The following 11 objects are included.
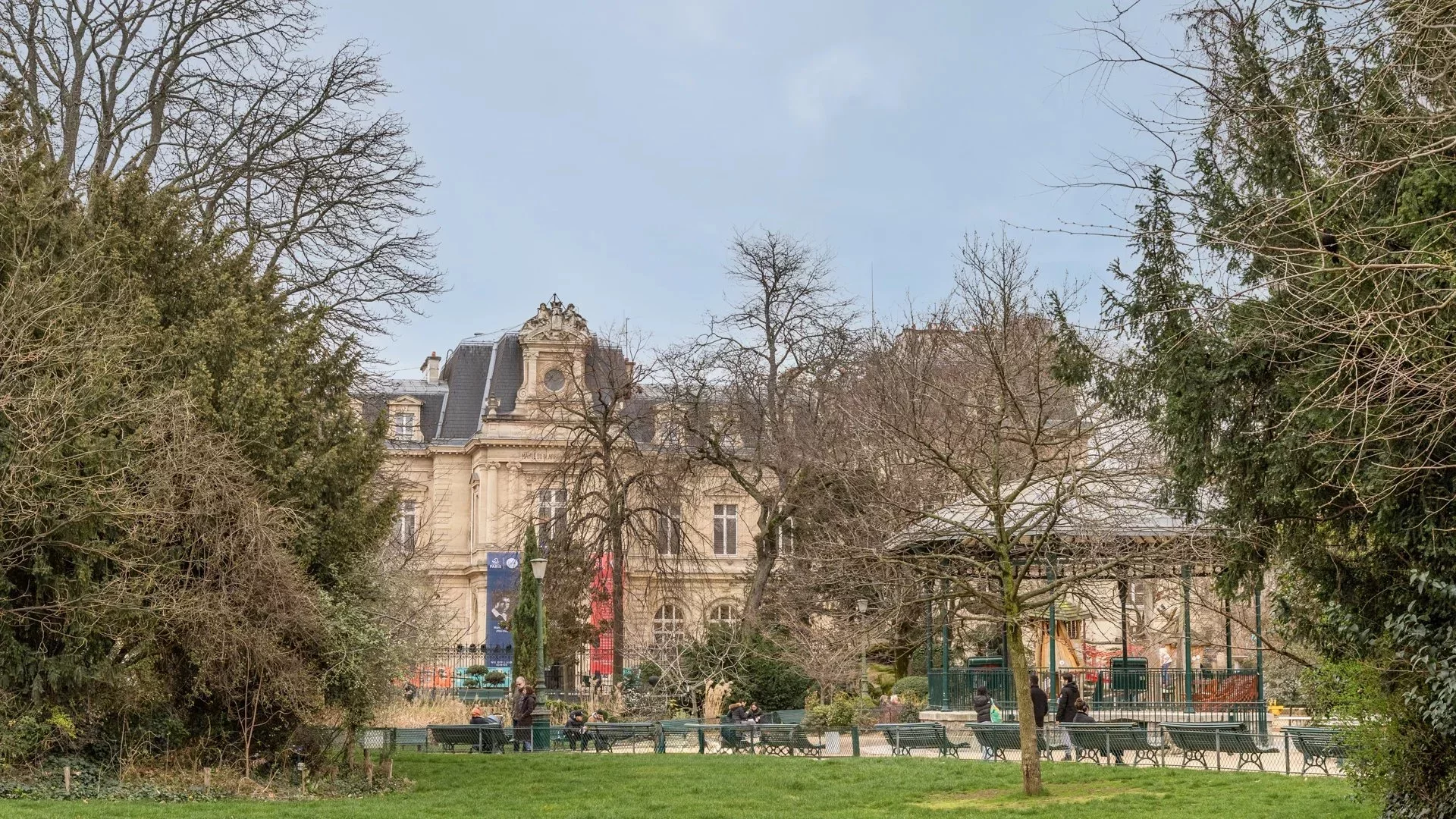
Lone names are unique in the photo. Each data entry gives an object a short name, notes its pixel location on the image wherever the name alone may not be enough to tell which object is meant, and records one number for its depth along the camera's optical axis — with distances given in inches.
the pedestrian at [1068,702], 918.4
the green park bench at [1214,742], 786.8
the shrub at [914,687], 1248.8
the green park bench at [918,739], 903.7
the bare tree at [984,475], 650.2
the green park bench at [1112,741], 813.2
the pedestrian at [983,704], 1035.9
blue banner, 2033.7
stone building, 2114.9
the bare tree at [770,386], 1423.5
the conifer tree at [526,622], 1395.2
